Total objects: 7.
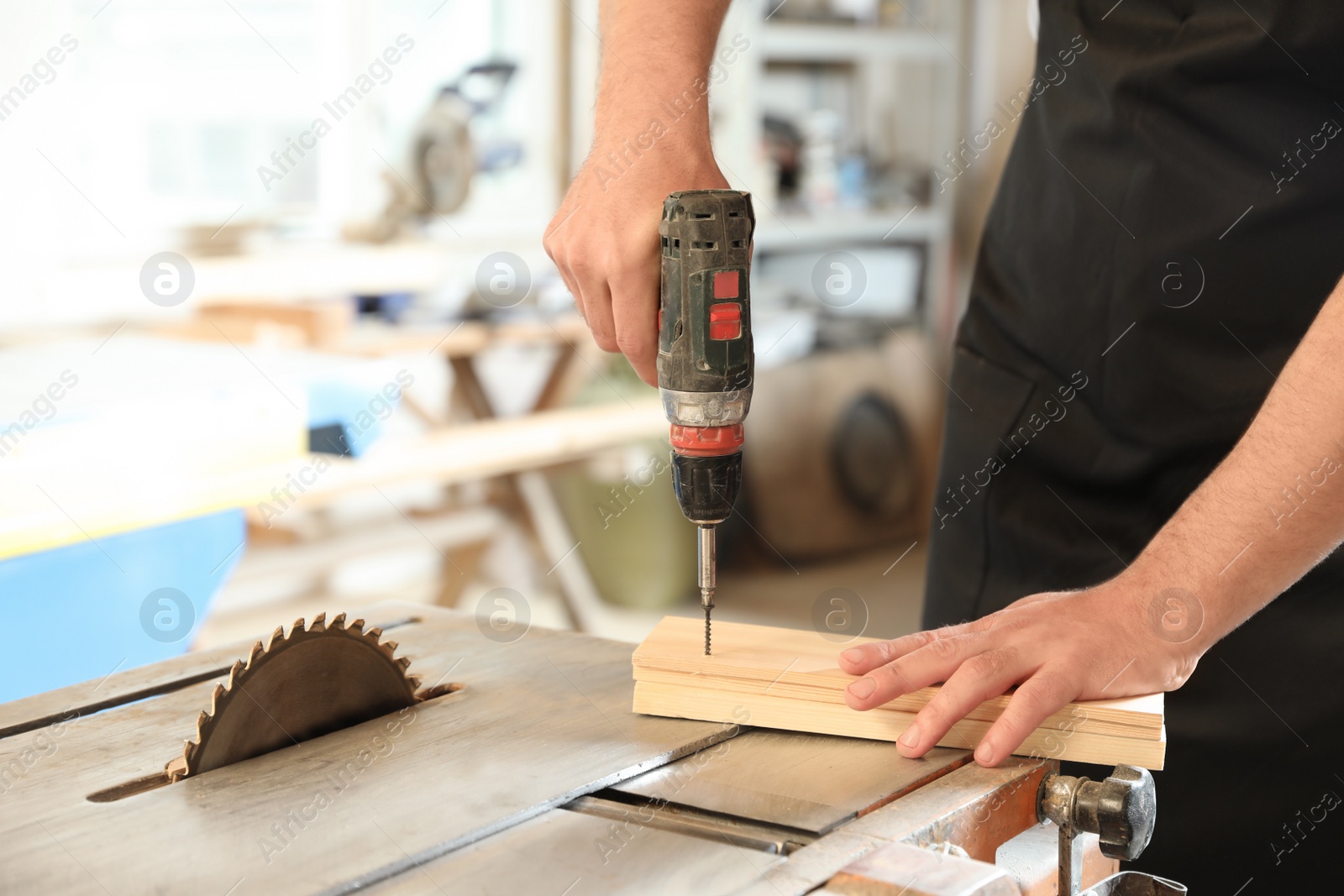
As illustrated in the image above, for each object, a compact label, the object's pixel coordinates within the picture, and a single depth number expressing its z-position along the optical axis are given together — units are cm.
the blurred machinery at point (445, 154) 409
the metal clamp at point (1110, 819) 165
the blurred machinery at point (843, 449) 489
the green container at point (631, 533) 460
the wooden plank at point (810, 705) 174
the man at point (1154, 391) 173
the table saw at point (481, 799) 158
